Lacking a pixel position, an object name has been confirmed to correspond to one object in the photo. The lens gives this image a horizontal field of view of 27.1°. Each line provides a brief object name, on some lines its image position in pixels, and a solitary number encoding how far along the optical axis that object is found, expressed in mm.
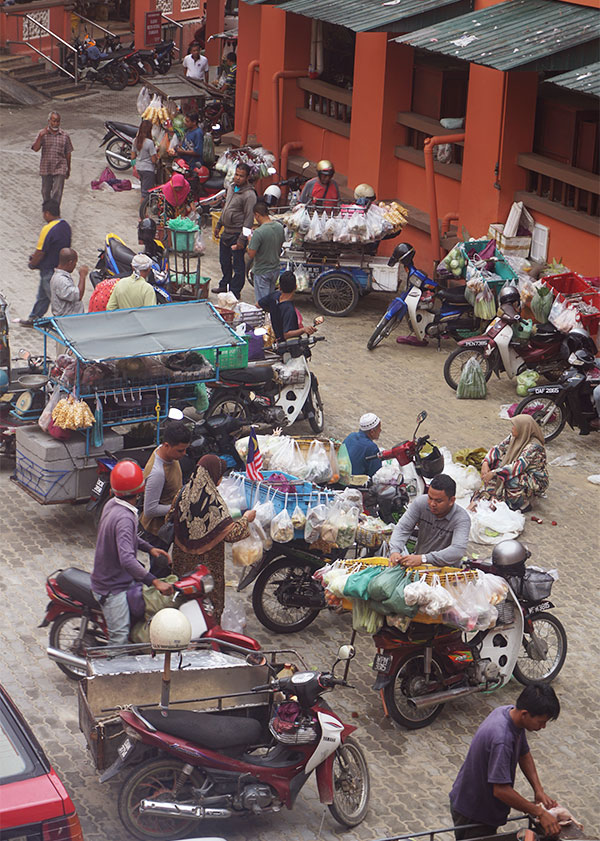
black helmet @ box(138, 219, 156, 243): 15738
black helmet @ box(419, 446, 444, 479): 10352
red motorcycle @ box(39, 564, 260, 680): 8461
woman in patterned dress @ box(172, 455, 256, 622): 8969
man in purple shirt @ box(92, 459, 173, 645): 8336
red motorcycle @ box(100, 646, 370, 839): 7117
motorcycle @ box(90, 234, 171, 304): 14719
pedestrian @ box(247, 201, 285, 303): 15250
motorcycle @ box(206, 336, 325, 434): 12594
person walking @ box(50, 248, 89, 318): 13406
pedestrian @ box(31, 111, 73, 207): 19469
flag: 10012
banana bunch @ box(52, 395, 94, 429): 10633
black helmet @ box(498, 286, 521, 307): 14336
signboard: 33406
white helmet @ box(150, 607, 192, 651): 6984
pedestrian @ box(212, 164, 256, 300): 16359
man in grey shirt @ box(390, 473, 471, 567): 8500
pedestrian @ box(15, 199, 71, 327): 14938
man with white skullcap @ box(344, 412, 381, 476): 10547
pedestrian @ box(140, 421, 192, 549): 9312
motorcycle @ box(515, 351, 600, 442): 13070
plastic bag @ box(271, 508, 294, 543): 9359
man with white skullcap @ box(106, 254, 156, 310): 12852
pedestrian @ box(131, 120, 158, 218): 20125
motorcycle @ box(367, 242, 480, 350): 15625
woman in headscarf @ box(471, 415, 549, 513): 11875
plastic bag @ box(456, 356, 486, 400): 14484
